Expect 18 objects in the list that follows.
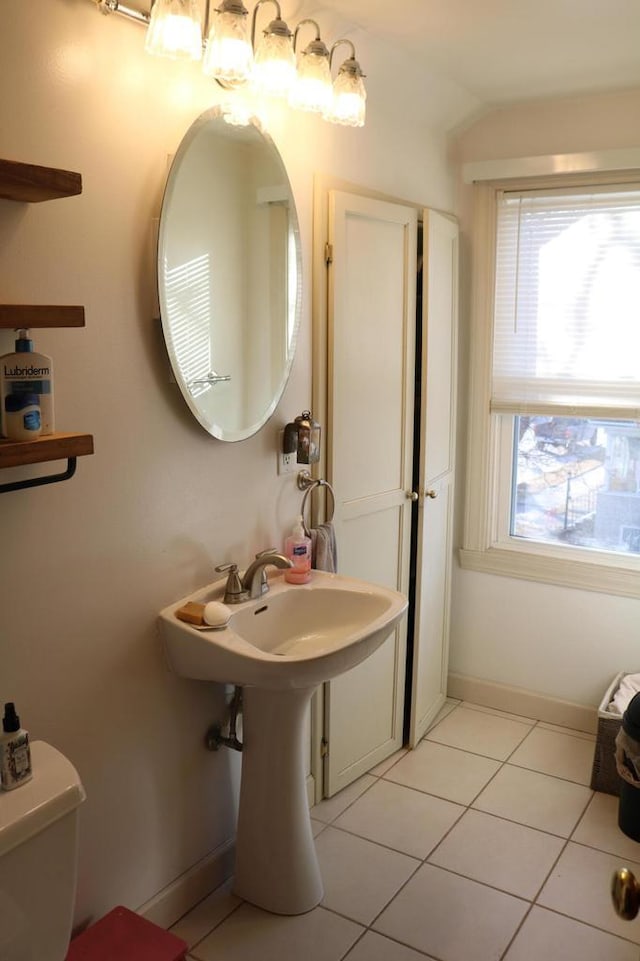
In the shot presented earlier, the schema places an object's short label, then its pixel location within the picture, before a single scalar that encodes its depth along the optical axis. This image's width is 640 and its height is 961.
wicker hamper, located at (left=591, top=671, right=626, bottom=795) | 2.69
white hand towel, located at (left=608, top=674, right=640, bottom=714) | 2.77
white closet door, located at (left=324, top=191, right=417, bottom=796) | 2.46
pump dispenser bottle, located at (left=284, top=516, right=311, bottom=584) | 2.27
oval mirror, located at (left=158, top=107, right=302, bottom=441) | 1.85
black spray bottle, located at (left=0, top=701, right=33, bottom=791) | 1.39
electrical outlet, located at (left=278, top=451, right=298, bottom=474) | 2.33
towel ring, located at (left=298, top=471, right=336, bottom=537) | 2.40
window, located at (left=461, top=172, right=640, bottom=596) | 2.93
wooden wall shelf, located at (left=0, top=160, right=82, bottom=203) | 1.33
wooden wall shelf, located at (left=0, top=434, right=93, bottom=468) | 1.38
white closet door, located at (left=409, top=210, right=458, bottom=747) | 2.79
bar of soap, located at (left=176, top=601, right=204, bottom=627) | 1.92
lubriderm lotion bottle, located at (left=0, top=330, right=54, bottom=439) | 1.41
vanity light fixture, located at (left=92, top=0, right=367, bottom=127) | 1.63
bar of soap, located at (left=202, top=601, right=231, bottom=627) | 1.91
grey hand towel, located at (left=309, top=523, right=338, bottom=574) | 2.40
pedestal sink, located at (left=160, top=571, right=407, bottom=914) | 1.92
